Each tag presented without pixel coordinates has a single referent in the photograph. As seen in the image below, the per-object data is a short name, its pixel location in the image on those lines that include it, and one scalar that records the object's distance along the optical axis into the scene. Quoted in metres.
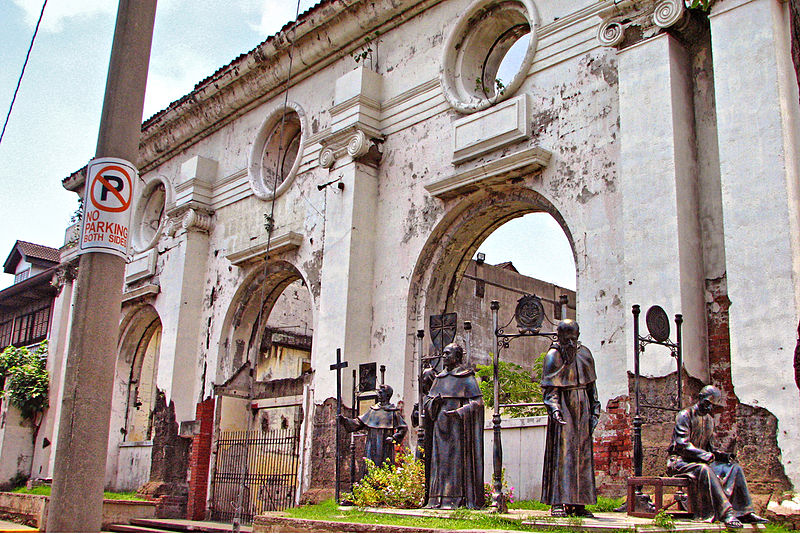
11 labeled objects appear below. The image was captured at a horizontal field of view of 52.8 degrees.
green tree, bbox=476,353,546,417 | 19.14
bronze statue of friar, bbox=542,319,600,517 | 6.90
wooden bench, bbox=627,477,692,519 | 6.62
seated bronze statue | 6.44
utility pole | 3.57
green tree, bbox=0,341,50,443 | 20.14
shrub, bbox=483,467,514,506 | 8.38
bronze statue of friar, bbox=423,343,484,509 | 7.89
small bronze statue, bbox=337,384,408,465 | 10.11
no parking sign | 3.92
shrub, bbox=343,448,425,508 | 8.77
